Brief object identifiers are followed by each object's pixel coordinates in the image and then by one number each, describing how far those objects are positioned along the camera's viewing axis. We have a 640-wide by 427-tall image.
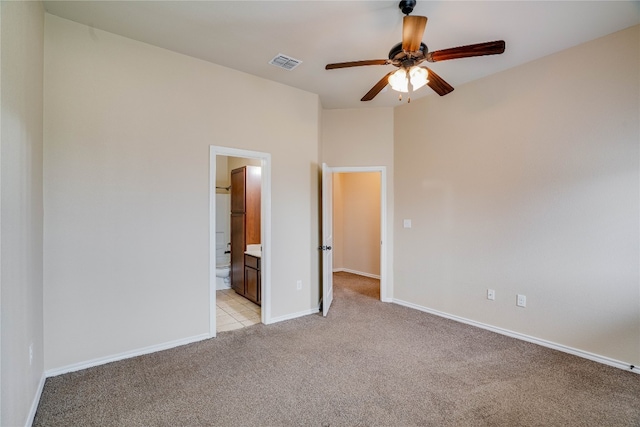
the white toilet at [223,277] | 5.14
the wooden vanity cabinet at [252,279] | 4.11
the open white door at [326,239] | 3.84
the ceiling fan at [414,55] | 1.89
